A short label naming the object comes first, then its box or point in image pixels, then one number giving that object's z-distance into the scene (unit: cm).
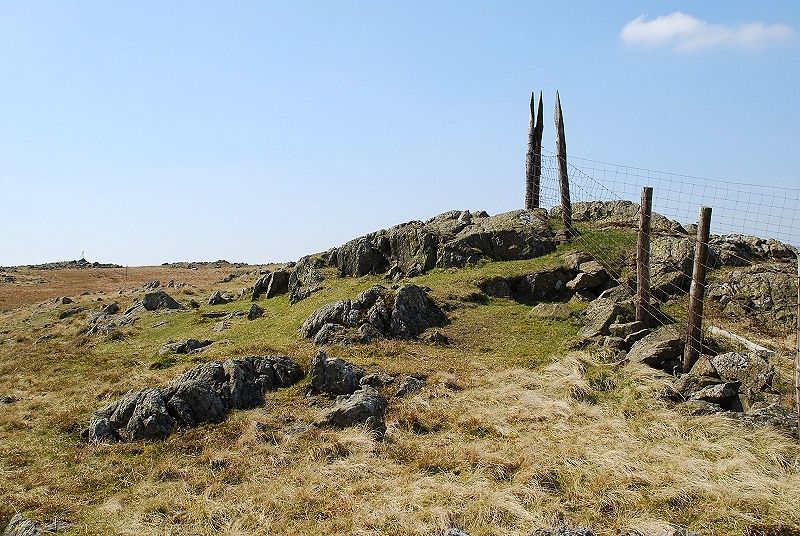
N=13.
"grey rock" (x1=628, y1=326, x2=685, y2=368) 1486
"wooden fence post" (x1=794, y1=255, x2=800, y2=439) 1015
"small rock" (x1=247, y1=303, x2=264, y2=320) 2797
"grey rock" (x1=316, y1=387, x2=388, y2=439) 1322
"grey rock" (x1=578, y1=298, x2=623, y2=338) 1827
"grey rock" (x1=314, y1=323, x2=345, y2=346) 2030
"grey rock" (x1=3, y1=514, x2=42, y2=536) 984
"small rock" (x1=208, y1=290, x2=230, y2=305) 3480
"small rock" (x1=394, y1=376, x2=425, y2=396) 1516
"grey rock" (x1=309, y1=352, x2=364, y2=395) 1581
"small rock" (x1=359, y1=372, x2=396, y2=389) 1575
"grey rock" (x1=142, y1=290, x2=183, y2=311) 3388
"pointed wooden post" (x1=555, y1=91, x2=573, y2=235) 2764
